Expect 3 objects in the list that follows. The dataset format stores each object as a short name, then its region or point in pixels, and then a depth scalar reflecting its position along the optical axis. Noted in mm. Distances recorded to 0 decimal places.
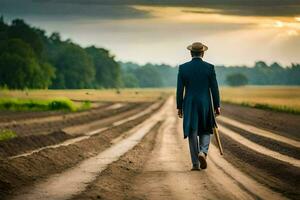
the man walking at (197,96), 13875
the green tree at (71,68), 128750
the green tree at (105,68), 159875
